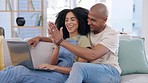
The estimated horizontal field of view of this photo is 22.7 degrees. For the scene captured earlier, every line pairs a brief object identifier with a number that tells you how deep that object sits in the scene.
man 2.70
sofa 3.11
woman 2.76
